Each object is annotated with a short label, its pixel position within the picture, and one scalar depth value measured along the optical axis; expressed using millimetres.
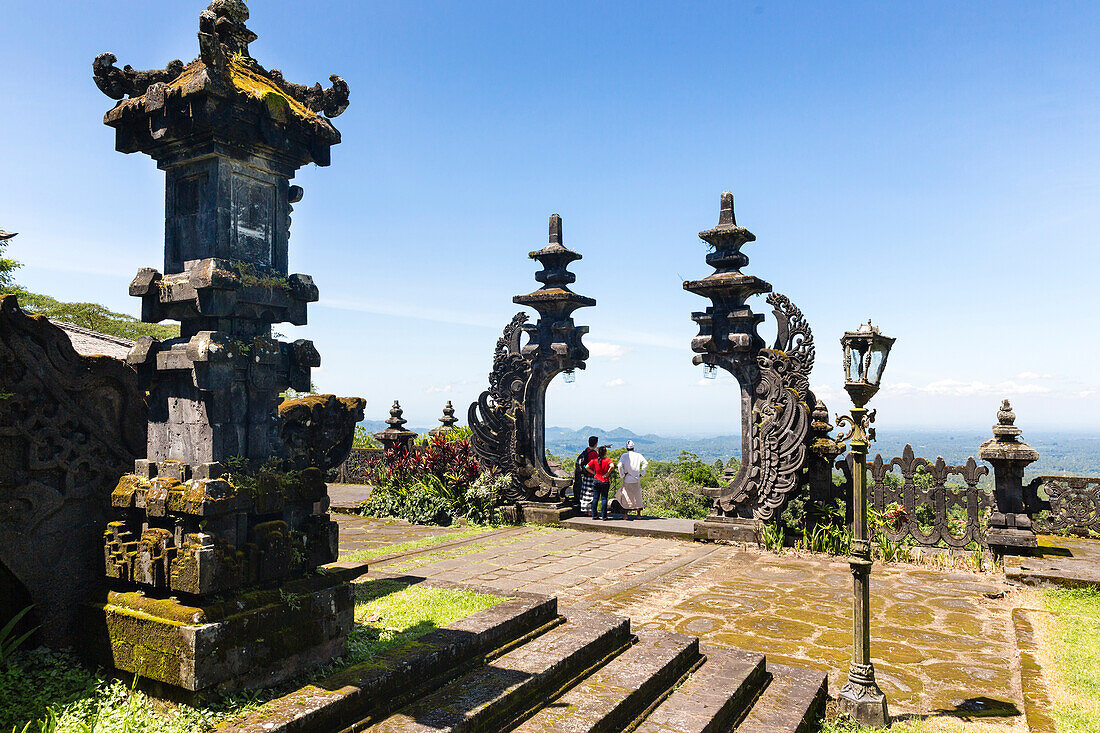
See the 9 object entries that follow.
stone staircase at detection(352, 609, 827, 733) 3947
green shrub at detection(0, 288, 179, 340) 22250
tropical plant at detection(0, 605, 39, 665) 3512
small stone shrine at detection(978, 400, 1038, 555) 9211
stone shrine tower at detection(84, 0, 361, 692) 3598
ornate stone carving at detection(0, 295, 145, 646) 3547
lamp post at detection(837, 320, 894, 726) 4809
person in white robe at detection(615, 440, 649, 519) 13117
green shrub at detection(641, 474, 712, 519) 14578
